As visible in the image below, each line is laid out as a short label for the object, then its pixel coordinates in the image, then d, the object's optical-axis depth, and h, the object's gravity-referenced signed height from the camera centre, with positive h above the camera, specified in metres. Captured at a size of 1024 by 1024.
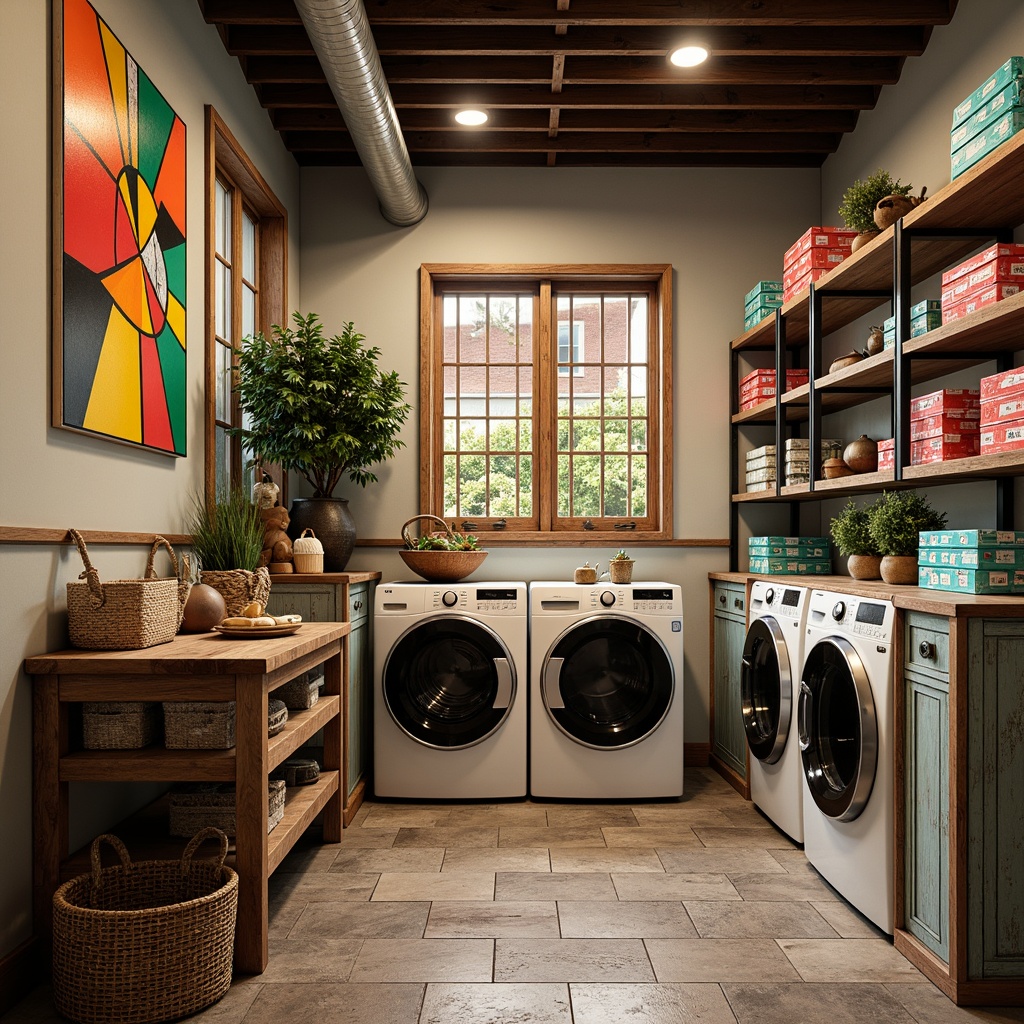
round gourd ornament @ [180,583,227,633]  2.52 -0.26
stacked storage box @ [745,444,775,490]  3.82 +0.23
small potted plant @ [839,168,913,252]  2.91 +1.05
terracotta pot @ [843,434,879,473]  3.15 +0.23
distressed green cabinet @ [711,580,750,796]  3.71 -0.72
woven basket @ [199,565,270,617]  2.76 -0.21
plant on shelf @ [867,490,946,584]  2.81 -0.04
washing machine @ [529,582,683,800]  3.58 -0.70
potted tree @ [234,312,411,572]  3.37 +0.41
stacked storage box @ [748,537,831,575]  3.79 -0.16
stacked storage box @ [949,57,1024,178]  2.16 +1.02
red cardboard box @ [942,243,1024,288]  2.22 +0.67
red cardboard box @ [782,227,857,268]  3.32 +1.05
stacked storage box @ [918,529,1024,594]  2.25 -0.11
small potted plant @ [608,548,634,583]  3.88 -0.22
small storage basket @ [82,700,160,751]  2.08 -0.49
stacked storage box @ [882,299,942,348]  2.54 +0.59
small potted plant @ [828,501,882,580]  3.09 -0.08
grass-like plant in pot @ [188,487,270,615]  2.78 -0.11
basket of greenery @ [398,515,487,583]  3.72 -0.16
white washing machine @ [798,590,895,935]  2.30 -0.64
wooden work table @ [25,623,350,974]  2.01 -0.55
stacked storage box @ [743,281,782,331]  3.90 +0.97
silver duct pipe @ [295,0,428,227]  2.62 +1.45
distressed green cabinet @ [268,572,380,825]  3.33 -0.38
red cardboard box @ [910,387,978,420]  2.46 +0.33
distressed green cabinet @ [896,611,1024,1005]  1.99 -0.66
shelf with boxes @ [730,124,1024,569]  2.24 +0.61
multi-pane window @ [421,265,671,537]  4.39 +0.59
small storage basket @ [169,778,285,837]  2.34 -0.77
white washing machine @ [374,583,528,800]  3.56 -0.71
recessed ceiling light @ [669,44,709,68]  3.25 +1.72
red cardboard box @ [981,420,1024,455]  2.16 +0.20
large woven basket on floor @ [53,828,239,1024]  1.81 -0.91
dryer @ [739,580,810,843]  3.00 -0.64
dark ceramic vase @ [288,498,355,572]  3.63 -0.03
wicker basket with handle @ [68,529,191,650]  2.11 -0.22
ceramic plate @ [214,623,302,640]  2.40 -0.31
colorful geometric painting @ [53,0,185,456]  2.13 +0.73
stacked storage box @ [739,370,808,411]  3.80 +0.60
